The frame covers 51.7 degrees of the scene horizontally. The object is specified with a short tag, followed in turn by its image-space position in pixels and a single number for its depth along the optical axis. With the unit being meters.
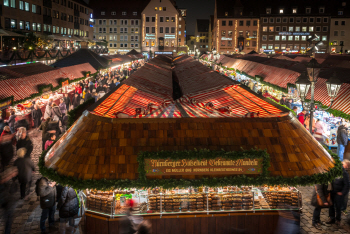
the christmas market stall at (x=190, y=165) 6.17
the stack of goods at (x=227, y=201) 7.07
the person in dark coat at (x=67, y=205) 7.80
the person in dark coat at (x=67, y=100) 21.83
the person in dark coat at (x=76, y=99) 21.68
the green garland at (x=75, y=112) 11.17
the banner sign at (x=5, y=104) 16.51
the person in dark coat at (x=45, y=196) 7.95
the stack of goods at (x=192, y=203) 7.00
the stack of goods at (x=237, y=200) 7.11
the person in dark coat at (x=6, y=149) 11.28
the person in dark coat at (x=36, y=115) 18.24
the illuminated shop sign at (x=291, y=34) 107.50
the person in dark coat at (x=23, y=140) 11.70
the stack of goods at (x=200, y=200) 7.01
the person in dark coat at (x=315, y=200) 8.35
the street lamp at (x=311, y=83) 10.58
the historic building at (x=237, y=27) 108.75
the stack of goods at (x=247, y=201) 7.13
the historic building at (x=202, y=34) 155.88
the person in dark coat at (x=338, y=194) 8.64
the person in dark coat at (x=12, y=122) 15.78
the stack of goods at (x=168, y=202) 7.00
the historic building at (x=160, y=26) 103.81
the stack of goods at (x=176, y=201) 7.01
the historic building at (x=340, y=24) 106.62
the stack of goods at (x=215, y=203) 7.04
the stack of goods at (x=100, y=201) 6.97
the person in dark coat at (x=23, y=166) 9.33
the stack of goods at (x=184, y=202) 7.01
